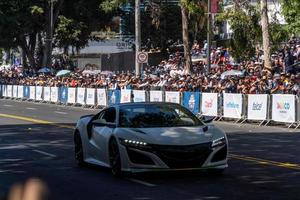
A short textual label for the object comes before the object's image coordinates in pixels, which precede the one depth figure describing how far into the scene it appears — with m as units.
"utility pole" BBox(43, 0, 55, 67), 57.65
